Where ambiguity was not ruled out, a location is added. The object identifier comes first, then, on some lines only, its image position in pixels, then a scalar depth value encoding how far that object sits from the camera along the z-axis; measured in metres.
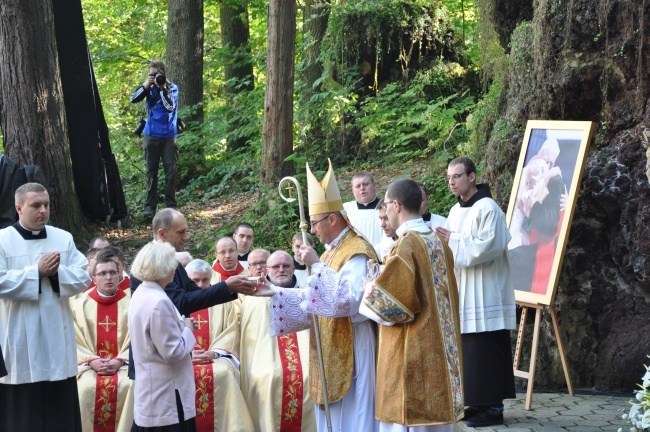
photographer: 13.93
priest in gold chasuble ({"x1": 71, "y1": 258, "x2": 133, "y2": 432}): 7.75
